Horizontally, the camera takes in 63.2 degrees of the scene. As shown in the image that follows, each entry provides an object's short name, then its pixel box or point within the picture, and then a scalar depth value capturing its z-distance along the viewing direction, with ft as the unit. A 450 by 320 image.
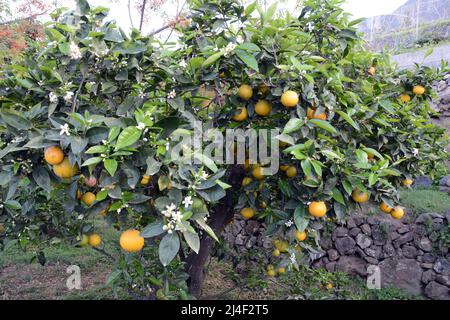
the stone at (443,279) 10.74
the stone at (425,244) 11.51
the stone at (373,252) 12.08
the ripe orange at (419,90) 6.85
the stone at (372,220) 12.40
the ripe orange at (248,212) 5.84
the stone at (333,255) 12.50
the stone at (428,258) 11.36
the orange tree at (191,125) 3.63
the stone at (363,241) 12.26
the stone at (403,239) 11.88
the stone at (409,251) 11.75
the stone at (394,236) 12.03
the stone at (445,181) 13.79
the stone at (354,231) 12.48
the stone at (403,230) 11.95
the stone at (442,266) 10.98
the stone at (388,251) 12.00
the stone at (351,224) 12.57
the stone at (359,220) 12.53
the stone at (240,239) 13.53
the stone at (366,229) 12.40
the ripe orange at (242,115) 5.05
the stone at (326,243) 12.41
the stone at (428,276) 11.09
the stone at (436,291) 10.63
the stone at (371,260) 12.01
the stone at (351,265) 12.12
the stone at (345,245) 12.49
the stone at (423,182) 14.24
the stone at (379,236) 12.14
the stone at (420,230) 11.68
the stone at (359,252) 12.23
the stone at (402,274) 11.22
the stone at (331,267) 12.36
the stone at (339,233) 12.66
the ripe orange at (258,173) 5.09
